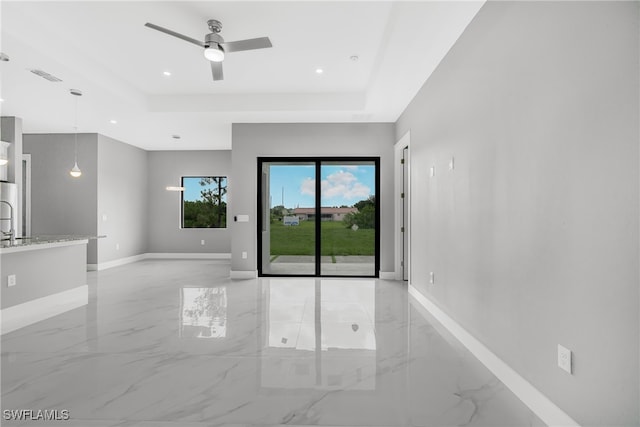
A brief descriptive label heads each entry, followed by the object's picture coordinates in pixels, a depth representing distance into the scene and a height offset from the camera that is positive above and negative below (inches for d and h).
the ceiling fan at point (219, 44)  114.0 +60.7
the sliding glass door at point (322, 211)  227.5 +2.1
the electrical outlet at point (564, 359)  65.2 -29.6
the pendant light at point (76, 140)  174.2 +58.6
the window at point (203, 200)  330.3 +14.2
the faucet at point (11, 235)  145.0 -9.6
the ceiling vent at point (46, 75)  148.7 +65.3
